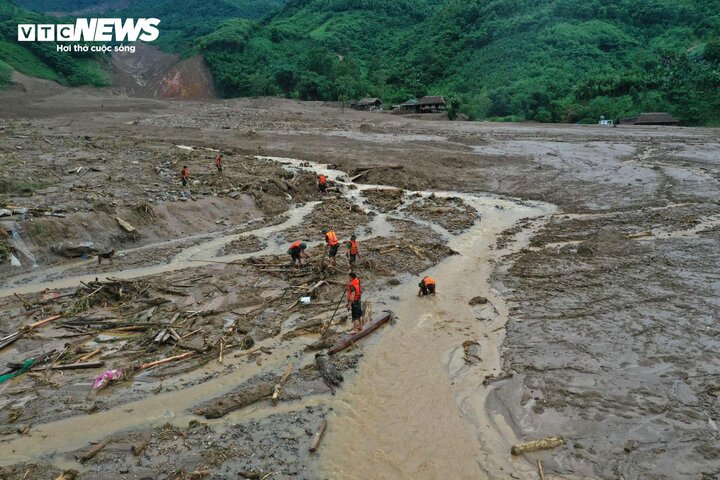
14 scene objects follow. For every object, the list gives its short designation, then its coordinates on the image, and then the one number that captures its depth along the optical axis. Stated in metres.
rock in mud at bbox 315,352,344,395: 8.72
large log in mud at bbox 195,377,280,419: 7.86
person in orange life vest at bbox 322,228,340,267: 13.25
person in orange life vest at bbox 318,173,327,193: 23.44
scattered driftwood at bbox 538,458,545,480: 6.45
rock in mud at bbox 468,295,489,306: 12.21
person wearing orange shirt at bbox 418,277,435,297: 12.51
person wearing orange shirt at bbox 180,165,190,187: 21.30
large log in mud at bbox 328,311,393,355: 9.75
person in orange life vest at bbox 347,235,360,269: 13.22
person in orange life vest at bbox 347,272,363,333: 10.06
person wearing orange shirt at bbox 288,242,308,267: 13.62
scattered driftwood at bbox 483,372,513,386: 8.80
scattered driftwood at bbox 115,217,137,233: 16.45
